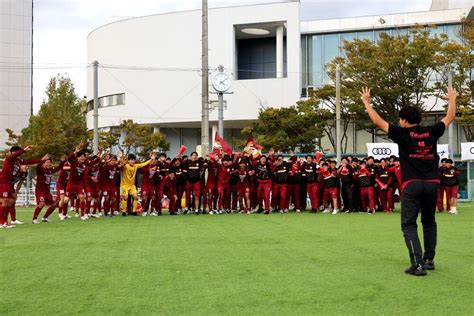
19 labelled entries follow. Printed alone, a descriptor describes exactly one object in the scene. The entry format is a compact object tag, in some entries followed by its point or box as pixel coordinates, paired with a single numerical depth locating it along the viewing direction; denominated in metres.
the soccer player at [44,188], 15.18
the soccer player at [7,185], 13.98
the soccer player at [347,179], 18.88
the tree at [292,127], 39.81
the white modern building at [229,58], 47.50
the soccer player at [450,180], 18.52
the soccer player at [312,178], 19.05
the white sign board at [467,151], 26.62
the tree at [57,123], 40.62
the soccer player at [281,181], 18.97
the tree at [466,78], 33.51
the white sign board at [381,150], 27.78
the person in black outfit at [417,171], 6.82
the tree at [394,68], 33.62
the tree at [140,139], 45.34
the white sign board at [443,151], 27.17
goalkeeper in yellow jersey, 17.66
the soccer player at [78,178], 16.27
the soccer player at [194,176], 18.27
